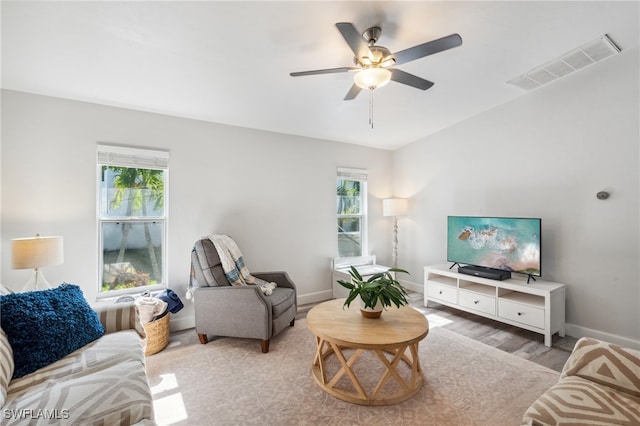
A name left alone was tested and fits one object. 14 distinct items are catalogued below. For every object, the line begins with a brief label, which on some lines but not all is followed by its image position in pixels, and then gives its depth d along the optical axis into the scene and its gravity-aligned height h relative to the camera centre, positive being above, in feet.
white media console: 8.89 -3.03
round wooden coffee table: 6.02 -2.82
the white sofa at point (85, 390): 3.66 -2.64
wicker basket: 8.23 -3.71
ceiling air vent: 7.62 +4.52
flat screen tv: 9.71 -1.09
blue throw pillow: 4.63 -2.06
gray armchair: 8.35 -2.87
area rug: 5.72 -4.17
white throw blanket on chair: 9.16 -1.77
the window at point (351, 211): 14.30 +0.12
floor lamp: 14.40 +0.35
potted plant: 6.81 -2.01
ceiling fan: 5.28 +3.28
